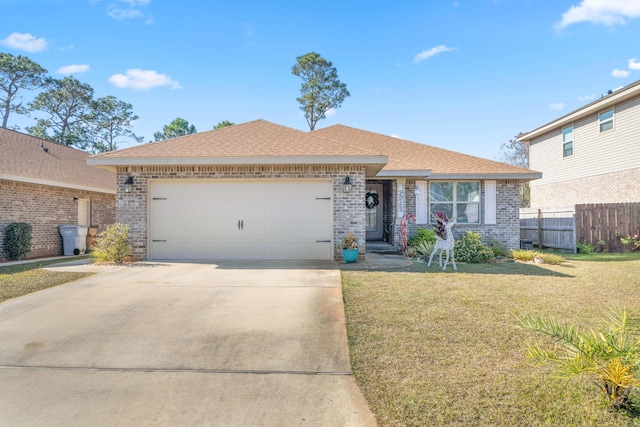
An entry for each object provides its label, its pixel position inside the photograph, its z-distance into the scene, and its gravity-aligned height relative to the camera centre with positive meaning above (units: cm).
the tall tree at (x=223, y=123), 3115 +850
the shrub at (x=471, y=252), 997 -90
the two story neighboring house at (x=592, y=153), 1411 +304
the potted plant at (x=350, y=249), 912 -74
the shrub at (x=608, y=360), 248 -101
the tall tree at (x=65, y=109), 3209 +1031
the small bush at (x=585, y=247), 1305 -101
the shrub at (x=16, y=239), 1101 -58
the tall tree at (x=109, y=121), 3519 +1016
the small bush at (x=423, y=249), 1007 -83
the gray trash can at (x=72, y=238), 1312 -66
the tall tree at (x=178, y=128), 3472 +909
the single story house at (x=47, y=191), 1129 +110
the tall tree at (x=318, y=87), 2986 +1121
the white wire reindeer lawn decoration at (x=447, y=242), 839 -52
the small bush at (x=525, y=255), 1030 -103
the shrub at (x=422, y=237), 1113 -55
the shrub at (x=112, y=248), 912 -70
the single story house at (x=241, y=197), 945 +64
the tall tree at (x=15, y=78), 2963 +1219
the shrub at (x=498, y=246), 1173 -92
